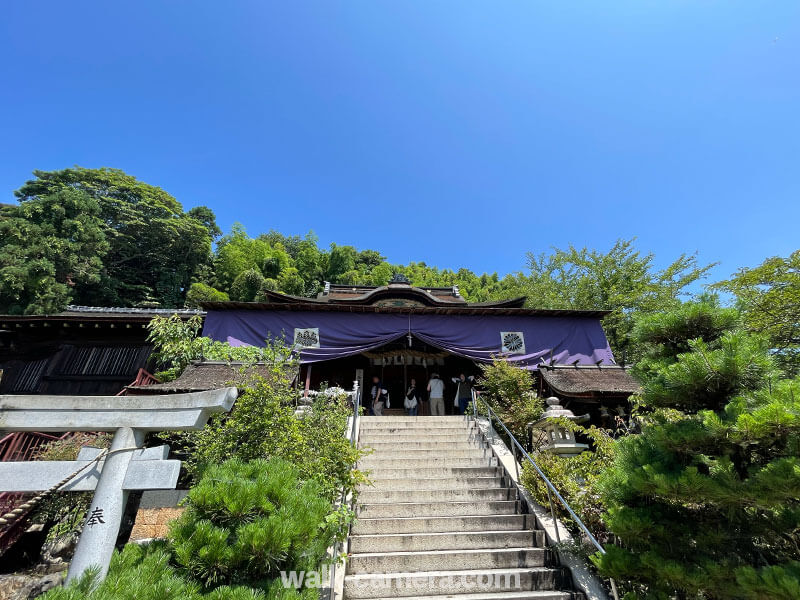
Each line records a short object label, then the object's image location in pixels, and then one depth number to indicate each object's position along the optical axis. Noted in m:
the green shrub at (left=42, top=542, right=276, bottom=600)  2.03
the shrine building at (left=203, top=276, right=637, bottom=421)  10.76
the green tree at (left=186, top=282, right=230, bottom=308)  24.34
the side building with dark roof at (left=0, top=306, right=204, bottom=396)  10.02
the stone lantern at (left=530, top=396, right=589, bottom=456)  6.20
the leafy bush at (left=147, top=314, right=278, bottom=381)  9.01
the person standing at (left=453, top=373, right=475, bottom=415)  11.14
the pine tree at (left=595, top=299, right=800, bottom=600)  2.34
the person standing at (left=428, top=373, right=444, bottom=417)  10.66
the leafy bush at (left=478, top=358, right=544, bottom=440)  7.65
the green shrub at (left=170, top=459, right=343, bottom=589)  2.40
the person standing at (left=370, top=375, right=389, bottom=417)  10.60
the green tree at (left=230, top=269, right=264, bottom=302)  27.72
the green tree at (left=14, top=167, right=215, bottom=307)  26.45
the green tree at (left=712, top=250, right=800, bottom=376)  8.05
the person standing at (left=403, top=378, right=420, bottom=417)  10.94
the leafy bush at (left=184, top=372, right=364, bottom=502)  4.24
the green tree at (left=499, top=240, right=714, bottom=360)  16.31
